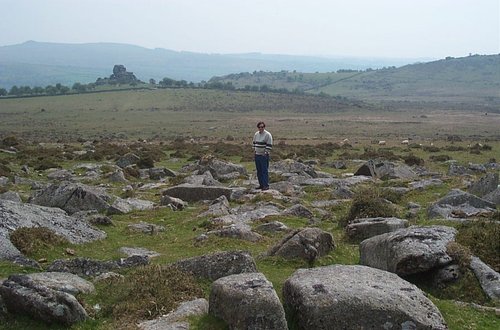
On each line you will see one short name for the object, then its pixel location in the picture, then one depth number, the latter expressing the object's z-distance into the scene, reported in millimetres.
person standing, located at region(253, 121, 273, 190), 22844
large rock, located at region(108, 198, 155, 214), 19453
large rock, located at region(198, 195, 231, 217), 18906
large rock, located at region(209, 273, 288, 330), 8078
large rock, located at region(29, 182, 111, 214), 19078
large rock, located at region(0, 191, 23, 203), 19734
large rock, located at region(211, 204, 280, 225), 17609
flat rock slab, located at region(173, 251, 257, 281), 10781
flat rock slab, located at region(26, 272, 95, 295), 9641
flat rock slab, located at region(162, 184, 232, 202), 22875
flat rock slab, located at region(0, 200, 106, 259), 13656
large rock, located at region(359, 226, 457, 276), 10773
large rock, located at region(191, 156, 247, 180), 29625
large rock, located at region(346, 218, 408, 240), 14461
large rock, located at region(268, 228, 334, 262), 12586
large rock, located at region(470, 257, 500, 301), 10219
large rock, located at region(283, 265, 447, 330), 8141
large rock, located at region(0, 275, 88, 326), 8656
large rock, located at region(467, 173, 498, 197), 20953
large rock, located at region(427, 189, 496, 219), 16970
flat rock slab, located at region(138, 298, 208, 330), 8625
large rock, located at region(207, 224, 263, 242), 15195
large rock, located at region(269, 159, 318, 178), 30391
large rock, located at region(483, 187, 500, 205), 19156
